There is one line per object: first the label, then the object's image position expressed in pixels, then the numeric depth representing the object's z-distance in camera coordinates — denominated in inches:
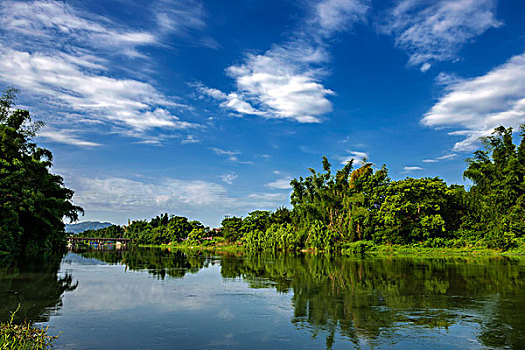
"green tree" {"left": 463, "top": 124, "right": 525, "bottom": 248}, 1406.3
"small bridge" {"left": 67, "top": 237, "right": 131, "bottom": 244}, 4786.4
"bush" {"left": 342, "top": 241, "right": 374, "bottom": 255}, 1614.2
